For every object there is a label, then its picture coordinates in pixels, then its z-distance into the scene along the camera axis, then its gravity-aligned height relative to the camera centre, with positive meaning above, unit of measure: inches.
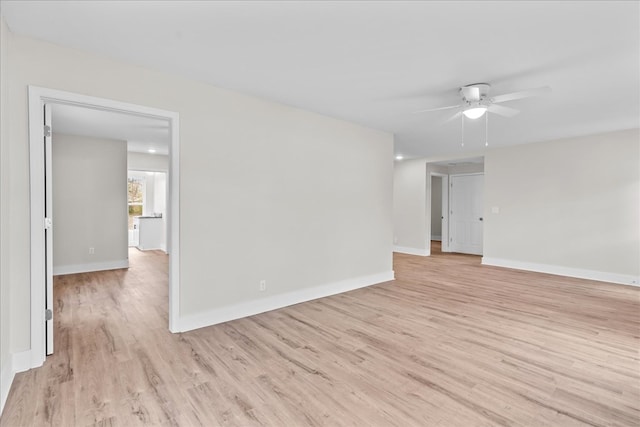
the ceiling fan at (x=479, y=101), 124.4 +43.0
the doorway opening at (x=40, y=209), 95.0 -1.0
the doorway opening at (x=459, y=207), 329.1 +3.1
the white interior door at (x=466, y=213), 330.3 -3.5
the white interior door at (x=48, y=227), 100.3 -6.8
